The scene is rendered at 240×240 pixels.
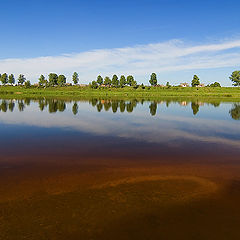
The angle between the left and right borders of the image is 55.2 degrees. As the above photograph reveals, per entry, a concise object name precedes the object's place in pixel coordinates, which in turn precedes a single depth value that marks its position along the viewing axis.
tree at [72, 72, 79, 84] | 136.75
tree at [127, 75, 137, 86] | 131.30
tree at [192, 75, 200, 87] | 126.31
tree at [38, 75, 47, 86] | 138.89
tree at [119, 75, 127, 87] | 129.62
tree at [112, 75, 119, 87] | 129.75
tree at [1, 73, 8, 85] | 138.90
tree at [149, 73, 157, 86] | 131.75
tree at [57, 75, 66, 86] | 135.35
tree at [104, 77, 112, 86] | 131.25
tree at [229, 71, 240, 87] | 146.75
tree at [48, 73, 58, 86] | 137.38
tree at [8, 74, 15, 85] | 140.62
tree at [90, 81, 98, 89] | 120.96
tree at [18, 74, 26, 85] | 140.38
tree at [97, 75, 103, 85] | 133.00
